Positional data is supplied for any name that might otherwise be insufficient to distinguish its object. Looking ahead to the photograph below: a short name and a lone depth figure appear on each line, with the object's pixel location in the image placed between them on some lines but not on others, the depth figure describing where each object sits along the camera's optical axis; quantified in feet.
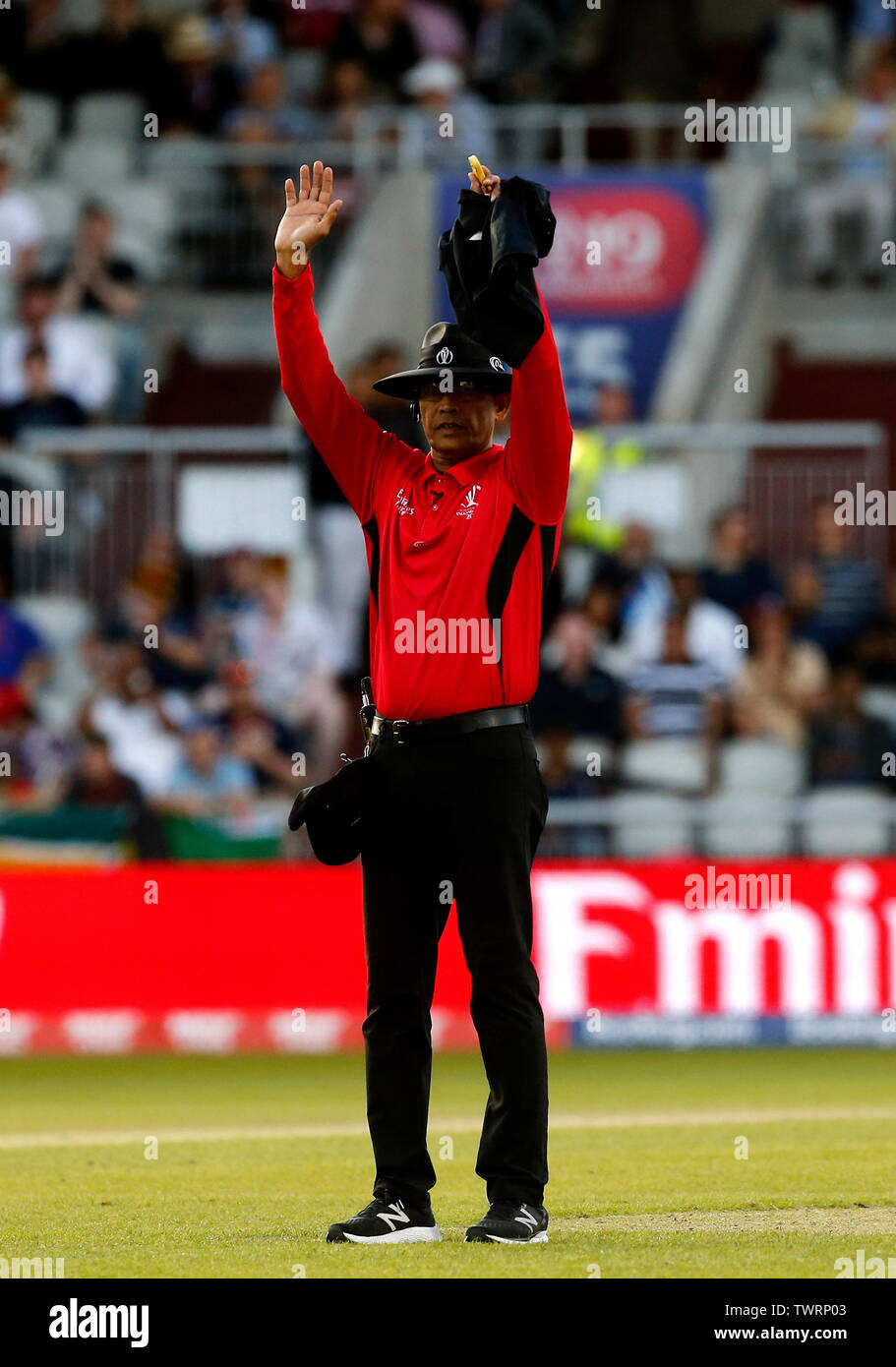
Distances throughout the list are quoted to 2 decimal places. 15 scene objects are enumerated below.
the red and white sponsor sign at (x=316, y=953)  46.50
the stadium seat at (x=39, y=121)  67.36
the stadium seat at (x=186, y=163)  63.62
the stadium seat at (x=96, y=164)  65.98
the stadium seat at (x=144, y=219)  64.69
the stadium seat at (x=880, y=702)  52.85
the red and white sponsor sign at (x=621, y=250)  61.11
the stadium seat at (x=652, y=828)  48.85
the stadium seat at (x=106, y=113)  68.03
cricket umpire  22.97
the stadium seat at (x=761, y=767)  50.96
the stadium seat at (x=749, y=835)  48.32
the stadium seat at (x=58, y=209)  64.08
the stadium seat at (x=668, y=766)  50.60
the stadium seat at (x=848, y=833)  48.42
